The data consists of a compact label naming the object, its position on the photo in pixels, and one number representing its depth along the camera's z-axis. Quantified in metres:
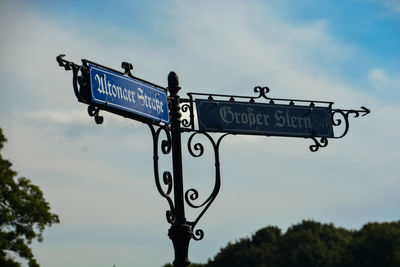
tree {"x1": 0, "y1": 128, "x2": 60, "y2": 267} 27.81
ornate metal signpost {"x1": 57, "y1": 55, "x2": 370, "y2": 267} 7.08
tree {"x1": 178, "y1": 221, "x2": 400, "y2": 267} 63.88
